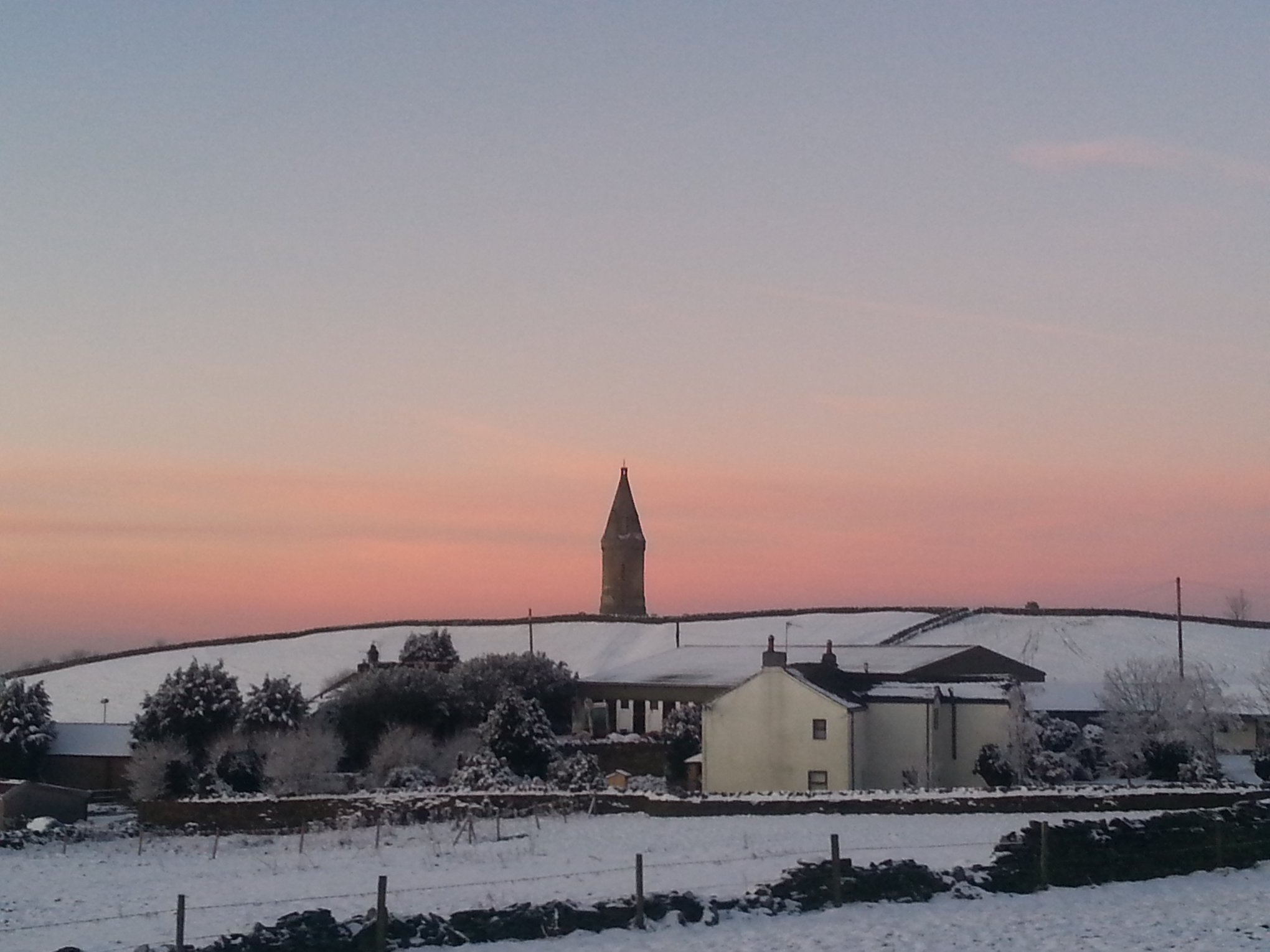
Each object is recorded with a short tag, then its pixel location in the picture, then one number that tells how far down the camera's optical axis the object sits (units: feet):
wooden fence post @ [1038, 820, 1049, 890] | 78.79
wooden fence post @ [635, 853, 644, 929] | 67.67
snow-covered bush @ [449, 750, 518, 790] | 158.71
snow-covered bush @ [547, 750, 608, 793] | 156.15
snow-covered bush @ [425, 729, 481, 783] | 186.80
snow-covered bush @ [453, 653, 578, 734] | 217.56
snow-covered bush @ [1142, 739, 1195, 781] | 158.71
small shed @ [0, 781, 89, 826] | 157.38
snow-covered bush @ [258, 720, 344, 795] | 172.35
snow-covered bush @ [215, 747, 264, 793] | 176.04
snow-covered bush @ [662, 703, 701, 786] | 183.32
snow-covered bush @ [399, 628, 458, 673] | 254.06
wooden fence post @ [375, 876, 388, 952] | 63.21
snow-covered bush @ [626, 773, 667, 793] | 163.94
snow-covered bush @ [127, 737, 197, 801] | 181.98
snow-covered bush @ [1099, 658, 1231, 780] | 161.48
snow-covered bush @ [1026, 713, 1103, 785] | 158.40
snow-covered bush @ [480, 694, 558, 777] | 177.17
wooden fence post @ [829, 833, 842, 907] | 73.00
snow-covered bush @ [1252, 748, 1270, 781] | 158.71
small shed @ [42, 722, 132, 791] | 214.28
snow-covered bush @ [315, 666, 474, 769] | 205.67
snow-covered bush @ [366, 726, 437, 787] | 181.88
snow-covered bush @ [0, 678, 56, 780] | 211.20
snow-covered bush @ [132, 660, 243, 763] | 204.44
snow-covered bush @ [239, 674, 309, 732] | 199.62
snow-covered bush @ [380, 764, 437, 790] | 168.35
